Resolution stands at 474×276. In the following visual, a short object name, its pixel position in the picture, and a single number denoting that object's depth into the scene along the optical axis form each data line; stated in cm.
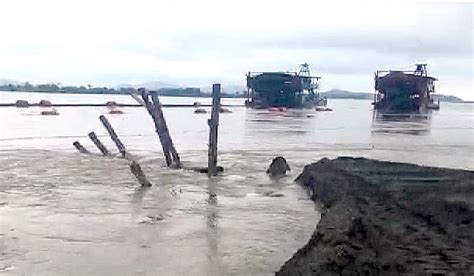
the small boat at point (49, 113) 5825
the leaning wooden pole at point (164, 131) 1925
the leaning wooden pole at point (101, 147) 2388
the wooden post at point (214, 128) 1827
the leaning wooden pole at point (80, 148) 2482
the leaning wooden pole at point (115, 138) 2338
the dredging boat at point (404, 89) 7850
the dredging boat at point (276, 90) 8394
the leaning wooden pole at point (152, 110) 1947
